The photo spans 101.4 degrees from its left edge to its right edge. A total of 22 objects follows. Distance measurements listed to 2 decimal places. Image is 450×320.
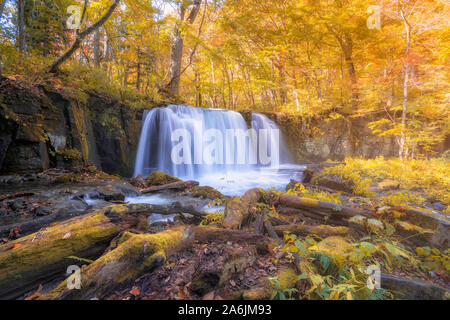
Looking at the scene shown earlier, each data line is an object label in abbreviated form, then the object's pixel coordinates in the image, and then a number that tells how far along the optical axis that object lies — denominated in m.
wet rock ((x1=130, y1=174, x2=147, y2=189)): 7.23
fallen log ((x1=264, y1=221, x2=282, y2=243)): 2.96
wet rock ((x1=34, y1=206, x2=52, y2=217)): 3.81
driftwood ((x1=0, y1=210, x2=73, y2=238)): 2.93
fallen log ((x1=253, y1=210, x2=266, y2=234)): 3.13
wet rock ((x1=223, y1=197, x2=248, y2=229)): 3.34
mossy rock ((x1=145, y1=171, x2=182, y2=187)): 7.60
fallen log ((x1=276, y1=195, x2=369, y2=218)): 3.42
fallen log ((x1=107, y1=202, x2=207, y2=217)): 3.08
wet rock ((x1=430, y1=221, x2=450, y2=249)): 2.73
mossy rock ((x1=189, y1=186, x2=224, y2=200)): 6.32
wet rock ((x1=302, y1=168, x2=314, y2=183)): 7.29
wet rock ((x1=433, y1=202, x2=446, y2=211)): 5.06
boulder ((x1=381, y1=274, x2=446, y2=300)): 1.93
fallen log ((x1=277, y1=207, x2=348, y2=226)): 3.56
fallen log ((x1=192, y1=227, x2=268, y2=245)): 2.71
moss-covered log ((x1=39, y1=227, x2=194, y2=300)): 1.56
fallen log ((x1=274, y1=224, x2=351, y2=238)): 2.97
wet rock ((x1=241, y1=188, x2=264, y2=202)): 4.23
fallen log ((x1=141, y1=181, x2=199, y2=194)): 6.71
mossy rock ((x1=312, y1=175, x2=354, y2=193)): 6.10
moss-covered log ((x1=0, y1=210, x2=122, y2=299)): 1.79
